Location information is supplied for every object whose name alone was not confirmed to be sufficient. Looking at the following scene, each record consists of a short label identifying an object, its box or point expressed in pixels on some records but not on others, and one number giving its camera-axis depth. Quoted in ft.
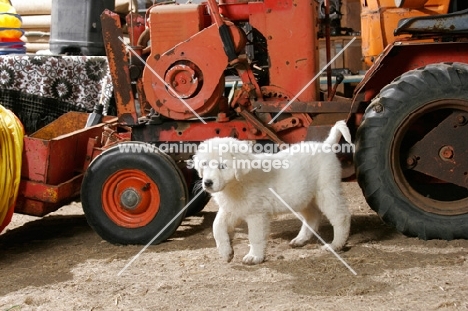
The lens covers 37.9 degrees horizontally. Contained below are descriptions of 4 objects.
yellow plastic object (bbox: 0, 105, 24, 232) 15.17
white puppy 12.76
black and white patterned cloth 22.66
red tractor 14.57
